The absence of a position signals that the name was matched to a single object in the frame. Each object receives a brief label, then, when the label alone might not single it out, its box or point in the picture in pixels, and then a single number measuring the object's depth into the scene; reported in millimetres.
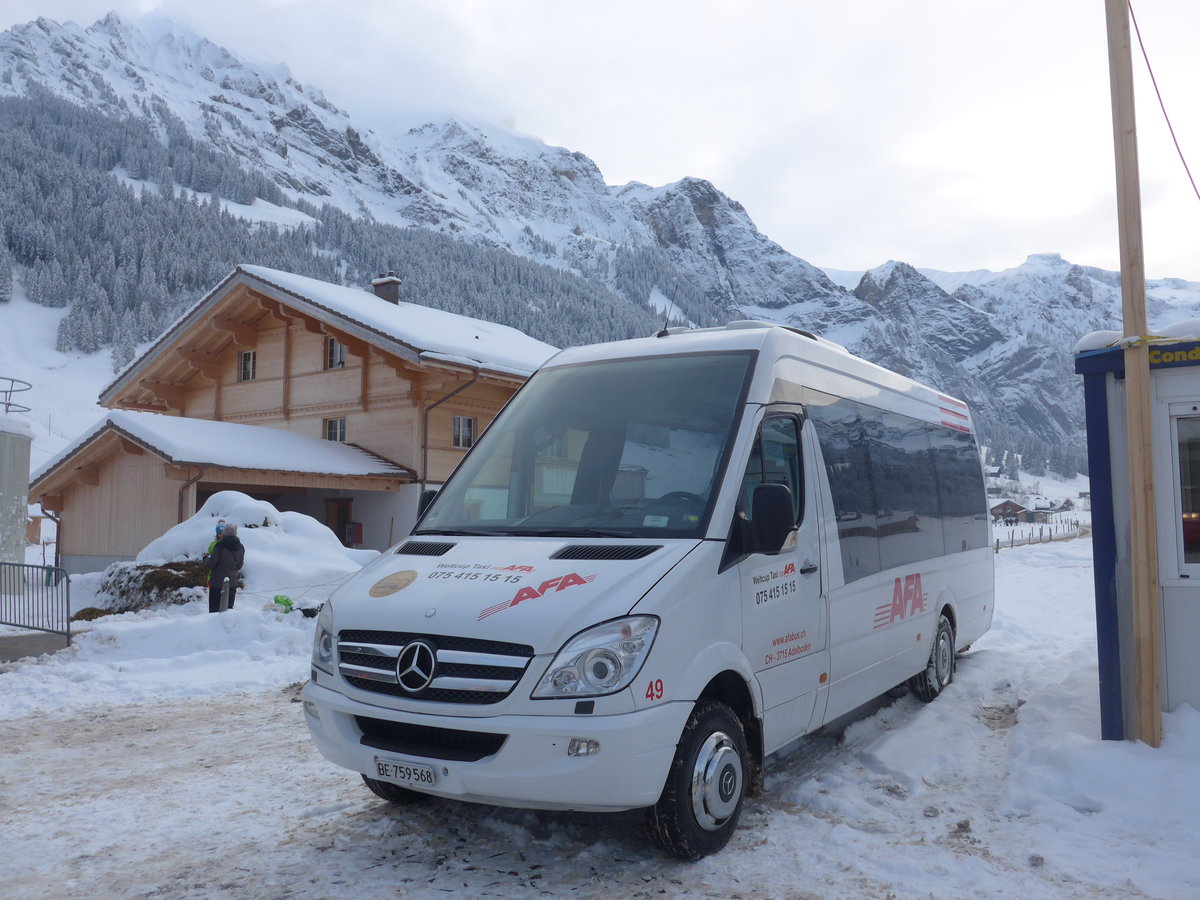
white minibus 3943
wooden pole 5801
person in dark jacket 13531
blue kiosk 5922
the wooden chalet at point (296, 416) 21094
